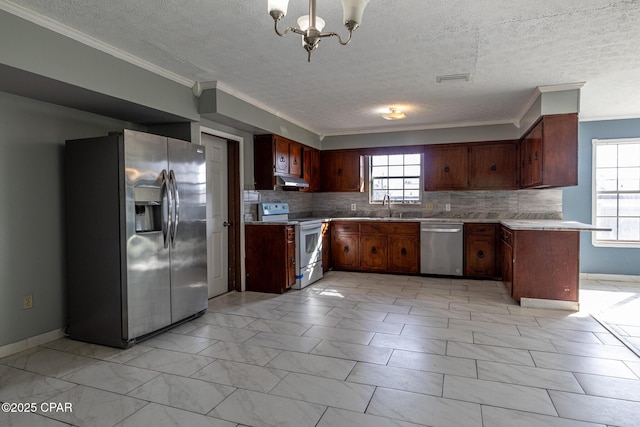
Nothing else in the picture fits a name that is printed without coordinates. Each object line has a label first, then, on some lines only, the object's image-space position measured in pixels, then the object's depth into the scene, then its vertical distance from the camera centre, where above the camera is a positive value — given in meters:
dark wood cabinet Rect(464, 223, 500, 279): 5.68 -0.69
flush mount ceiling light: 5.07 +1.20
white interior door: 4.67 -0.10
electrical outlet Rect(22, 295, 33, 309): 3.08 -0.76
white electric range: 5.12 -0.50
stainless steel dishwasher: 5.80 -0.66
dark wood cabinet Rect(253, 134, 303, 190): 5.16 +0.62
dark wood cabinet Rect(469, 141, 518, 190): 5.90 +0.60
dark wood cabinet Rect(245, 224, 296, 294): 4.88 -0.66
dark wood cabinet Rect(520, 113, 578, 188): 4.11 +0.58
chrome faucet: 6.75 +0.10
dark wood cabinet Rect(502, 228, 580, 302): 4.07 -0.65
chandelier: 1.81 +0.91
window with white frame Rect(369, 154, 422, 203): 6.62 +0.47
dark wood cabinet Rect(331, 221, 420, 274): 6.05 -0.66
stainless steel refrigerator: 3.07 -0.24
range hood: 5.30 +0.34
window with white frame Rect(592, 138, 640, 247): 5.61 +0.19
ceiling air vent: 3.78 +1.26
